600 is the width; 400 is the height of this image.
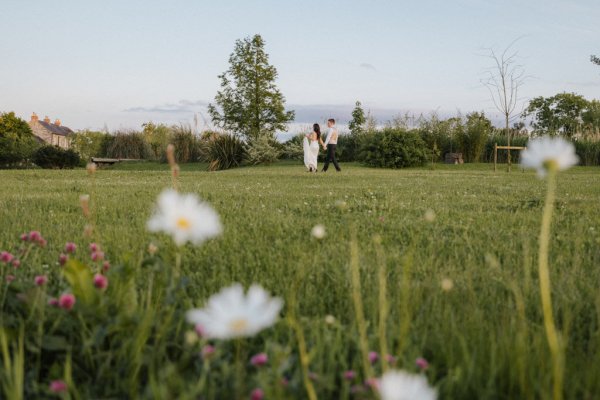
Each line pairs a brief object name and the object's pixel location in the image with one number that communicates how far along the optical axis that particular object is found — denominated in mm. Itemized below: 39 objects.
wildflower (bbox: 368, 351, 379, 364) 1572
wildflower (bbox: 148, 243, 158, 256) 1896
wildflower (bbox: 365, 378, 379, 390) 1150
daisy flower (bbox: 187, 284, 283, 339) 961
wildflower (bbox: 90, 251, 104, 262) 2135
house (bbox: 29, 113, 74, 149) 66250
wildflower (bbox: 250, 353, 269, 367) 1354
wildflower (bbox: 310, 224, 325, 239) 1502
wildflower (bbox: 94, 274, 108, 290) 1783
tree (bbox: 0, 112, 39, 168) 26469
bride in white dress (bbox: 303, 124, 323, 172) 19625
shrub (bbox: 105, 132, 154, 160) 34000
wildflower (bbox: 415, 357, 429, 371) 1472
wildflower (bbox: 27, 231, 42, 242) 2332
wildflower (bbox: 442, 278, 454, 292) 1598
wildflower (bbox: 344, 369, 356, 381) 1418
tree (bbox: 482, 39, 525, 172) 23870
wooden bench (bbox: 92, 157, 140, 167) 27938
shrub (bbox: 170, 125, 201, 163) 28656
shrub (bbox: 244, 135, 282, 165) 25391
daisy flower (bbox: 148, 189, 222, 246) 1230
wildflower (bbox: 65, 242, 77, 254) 2307
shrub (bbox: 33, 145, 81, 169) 24031
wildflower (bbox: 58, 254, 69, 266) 2219
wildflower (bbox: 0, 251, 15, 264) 2227
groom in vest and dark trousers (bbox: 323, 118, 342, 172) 18688
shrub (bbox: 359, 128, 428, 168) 23641
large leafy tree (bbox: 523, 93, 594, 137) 78812
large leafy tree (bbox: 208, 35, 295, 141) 38156
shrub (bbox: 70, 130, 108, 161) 33844
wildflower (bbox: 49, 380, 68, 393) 1338
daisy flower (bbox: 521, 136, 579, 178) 1027
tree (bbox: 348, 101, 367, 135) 38156
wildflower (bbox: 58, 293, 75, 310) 1714
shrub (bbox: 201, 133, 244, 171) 25984
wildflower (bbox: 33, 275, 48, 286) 1929
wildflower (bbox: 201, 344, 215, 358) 1268
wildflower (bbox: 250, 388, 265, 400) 1180
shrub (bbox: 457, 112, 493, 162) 26750
